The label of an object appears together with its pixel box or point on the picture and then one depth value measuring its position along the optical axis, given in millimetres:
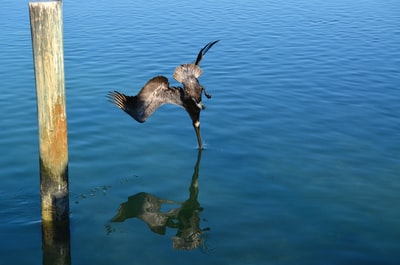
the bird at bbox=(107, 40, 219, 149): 9320
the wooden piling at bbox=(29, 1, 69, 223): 6277
